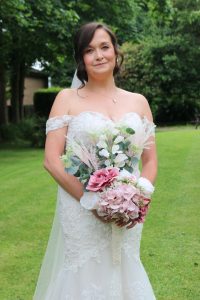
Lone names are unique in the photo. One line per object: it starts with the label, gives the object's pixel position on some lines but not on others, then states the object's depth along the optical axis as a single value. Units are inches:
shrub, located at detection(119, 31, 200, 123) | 1262.3
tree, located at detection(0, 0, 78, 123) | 577.6
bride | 143.0
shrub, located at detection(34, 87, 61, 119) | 1067.4
